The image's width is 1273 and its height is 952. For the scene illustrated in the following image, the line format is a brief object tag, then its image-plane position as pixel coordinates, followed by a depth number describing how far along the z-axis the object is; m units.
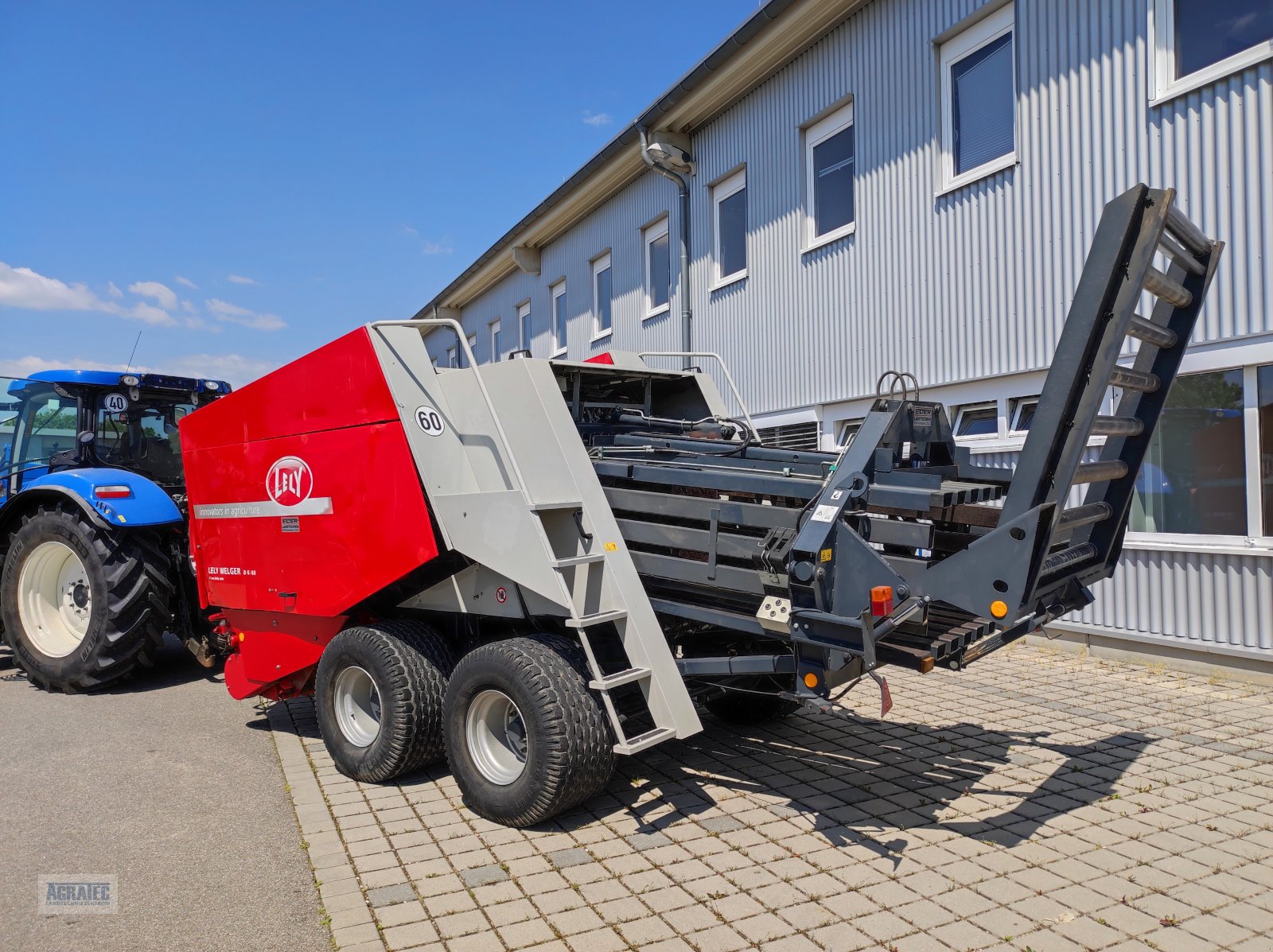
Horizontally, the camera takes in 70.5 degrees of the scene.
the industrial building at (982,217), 6.06
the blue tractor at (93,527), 6.36
